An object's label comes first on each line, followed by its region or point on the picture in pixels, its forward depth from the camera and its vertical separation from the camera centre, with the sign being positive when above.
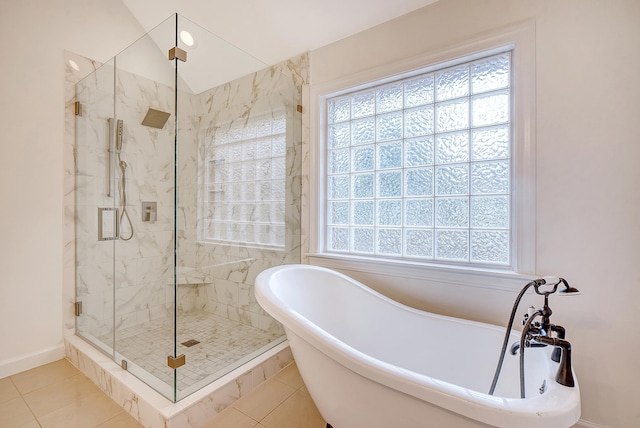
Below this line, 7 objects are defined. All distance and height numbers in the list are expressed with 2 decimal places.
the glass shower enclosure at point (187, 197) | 1.87 +0.14
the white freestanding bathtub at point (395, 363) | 0.78 -0.58
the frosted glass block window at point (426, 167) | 1.67 +0.33
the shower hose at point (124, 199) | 2.13 +0.12
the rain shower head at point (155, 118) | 1.94 +0.68
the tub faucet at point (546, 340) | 0.86 -0.42
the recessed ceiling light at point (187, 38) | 1.60 +1.03
